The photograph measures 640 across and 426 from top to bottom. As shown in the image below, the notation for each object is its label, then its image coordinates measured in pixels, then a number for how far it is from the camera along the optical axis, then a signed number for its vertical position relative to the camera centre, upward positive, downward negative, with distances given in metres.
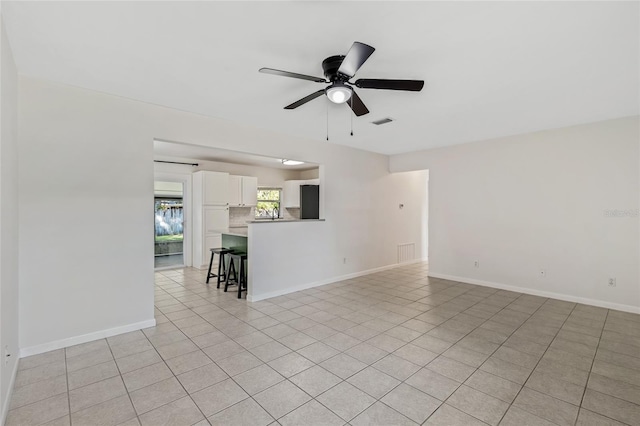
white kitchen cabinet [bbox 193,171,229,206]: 6.48 +0.54
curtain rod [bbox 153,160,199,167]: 6.35 +1.13
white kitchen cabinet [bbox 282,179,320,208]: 7.80 +0.53
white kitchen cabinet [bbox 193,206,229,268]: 6.55 -0.43
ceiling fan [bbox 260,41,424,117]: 2.01 +1.06
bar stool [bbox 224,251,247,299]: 4.50 -0.99
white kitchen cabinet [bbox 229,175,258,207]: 6.99 +0.53
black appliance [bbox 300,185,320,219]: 5.42 +0.21
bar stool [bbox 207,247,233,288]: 5.04 -0.88
